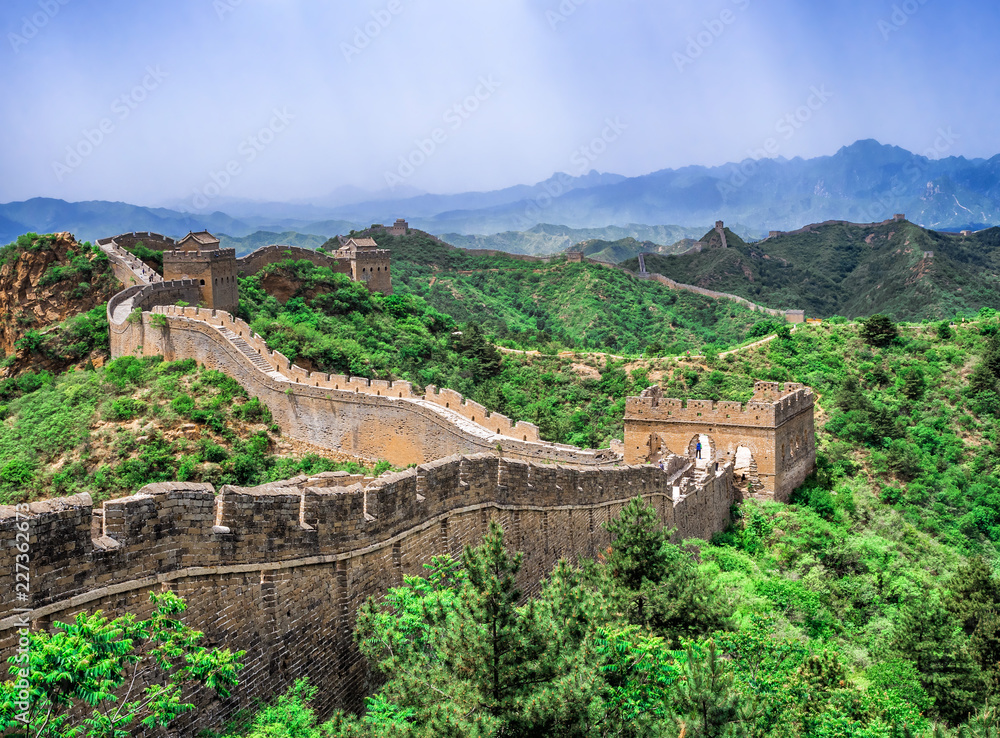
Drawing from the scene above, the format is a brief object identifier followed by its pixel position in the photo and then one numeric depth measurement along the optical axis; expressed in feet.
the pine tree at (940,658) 53.57
